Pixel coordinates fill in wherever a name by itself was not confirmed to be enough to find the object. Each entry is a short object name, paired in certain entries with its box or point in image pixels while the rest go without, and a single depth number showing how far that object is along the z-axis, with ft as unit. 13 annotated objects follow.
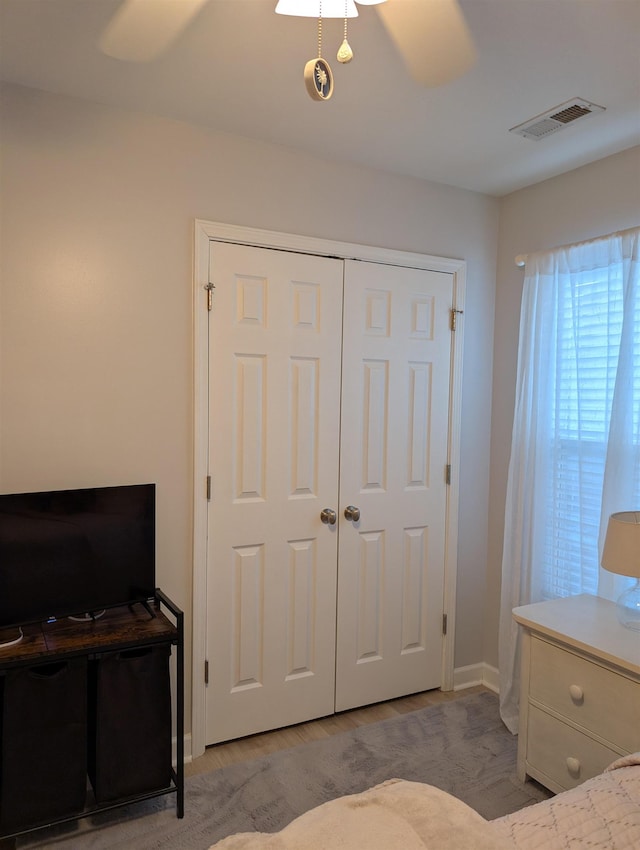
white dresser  6.48
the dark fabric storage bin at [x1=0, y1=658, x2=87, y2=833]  6.08
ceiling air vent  7.02
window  8.37
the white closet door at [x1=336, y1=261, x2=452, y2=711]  9.29
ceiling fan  5.15
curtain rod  7.94
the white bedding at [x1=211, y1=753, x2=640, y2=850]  3.57
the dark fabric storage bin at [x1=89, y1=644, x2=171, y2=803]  6.63
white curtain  7.97
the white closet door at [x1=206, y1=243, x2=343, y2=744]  8.28
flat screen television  6.47
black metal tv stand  6.07
